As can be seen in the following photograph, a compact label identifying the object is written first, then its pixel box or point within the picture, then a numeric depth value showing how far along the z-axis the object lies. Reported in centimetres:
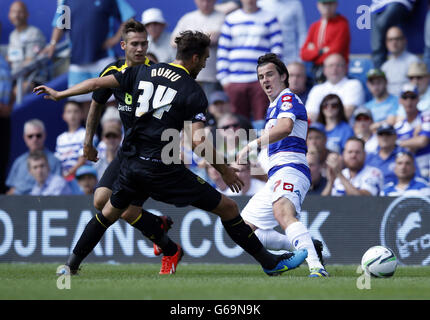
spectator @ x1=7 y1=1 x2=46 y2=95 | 1460
